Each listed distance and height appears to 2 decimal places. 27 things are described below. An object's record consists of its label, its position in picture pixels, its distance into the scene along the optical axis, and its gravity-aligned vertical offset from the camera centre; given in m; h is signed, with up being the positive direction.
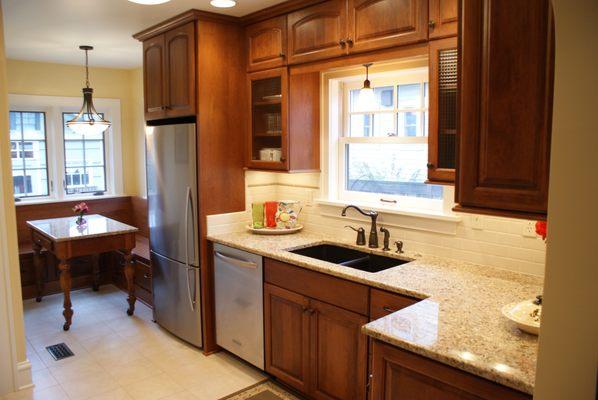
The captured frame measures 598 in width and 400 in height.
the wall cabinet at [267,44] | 3.16 +0.76
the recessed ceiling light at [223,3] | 2.99 +0.95
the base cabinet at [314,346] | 2.47 -1.04
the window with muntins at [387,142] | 2.98 +0.09
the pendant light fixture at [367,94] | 3.05 +0.39
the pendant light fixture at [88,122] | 4.32 +0.32
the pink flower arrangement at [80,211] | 4.52 -0.49
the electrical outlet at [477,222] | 2.57 -0.35
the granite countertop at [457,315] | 1.51 -0.61
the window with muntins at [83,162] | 5.41 -0.05
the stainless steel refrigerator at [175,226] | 3.43 -0.51
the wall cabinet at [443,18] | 2.20 +0.63
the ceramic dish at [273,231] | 3.42 -0.52
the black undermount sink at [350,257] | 2.92 -0.63
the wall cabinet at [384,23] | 2.35 +0.68
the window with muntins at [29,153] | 5.11 +0.05
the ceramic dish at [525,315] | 1.65 -0.57
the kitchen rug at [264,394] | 2.93 -1.44
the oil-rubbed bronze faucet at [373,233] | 2.98 -0.47
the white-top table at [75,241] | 3.99 -0.71
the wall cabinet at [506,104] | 1.44 +0.16
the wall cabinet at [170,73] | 3.35 +0.62
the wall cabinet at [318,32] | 2.74 +0.74
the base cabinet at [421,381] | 1.50 -0.74
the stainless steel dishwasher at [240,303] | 3.09 -0.97
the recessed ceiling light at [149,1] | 2.80 +0.90
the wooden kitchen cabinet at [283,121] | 3.26 +0.25
